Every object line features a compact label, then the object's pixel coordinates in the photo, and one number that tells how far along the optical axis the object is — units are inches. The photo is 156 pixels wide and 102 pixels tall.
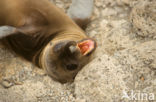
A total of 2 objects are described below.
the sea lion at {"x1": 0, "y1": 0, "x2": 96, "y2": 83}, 222.2
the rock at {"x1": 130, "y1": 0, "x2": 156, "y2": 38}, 228.8
